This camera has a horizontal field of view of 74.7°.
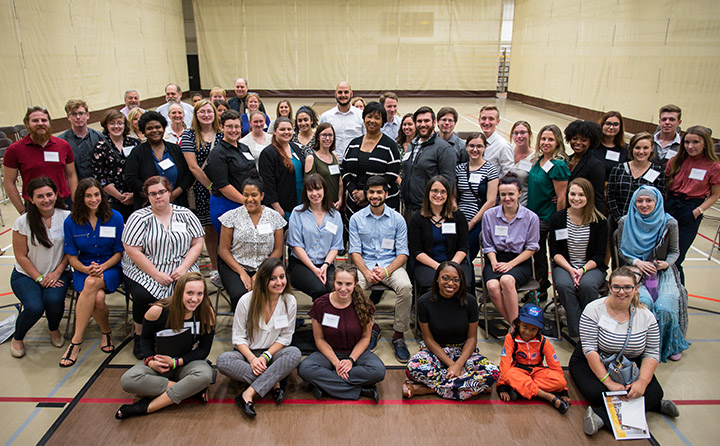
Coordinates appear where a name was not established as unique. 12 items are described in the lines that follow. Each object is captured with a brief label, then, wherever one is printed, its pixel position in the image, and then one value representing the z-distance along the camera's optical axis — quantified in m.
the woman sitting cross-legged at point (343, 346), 3.37
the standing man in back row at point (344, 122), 5.82
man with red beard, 4.35
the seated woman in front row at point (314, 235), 4.10
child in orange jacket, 3.28
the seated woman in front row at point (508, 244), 4.02
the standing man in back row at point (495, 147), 4.82
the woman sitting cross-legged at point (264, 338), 3.32
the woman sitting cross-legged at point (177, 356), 3.17
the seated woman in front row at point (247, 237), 3.96
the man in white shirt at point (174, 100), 7.31
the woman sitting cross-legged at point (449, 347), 3.36
